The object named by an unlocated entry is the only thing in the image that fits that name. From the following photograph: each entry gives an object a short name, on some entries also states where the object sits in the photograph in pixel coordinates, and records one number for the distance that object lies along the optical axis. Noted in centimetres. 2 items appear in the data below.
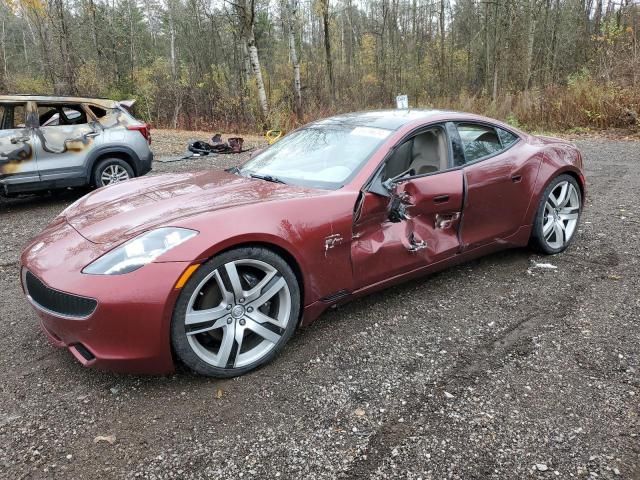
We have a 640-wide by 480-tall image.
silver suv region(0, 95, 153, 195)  634
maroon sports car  234
